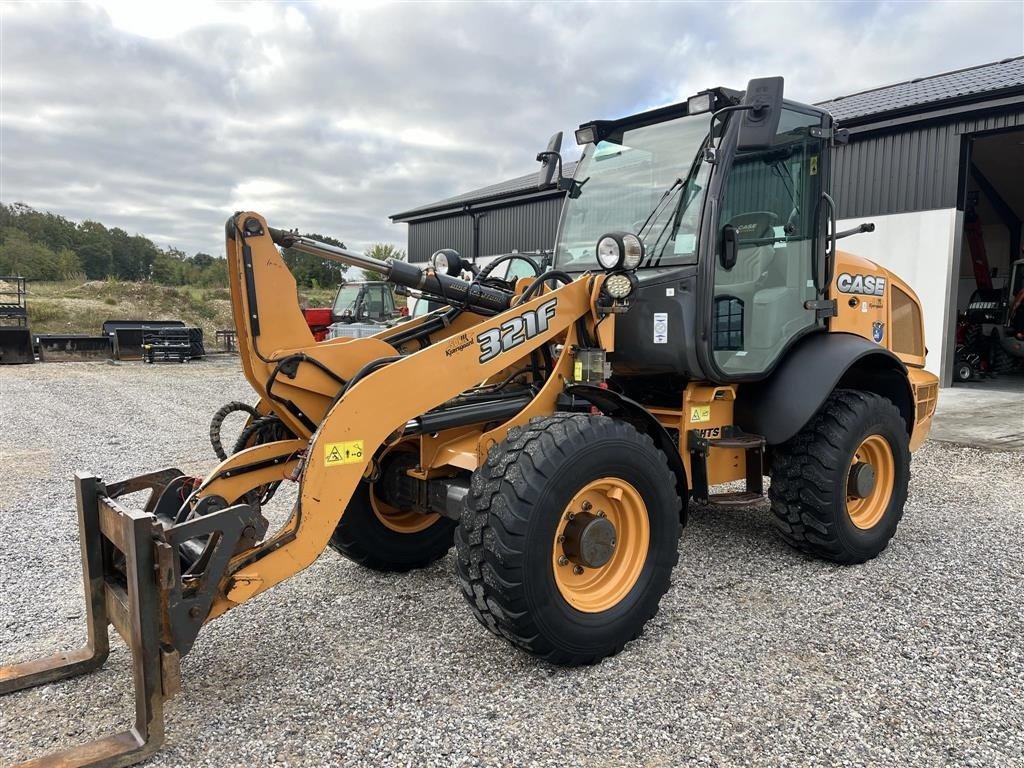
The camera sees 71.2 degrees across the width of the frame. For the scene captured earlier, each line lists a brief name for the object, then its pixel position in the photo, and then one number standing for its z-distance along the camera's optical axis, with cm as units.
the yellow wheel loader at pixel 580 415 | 285
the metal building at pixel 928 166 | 1209
